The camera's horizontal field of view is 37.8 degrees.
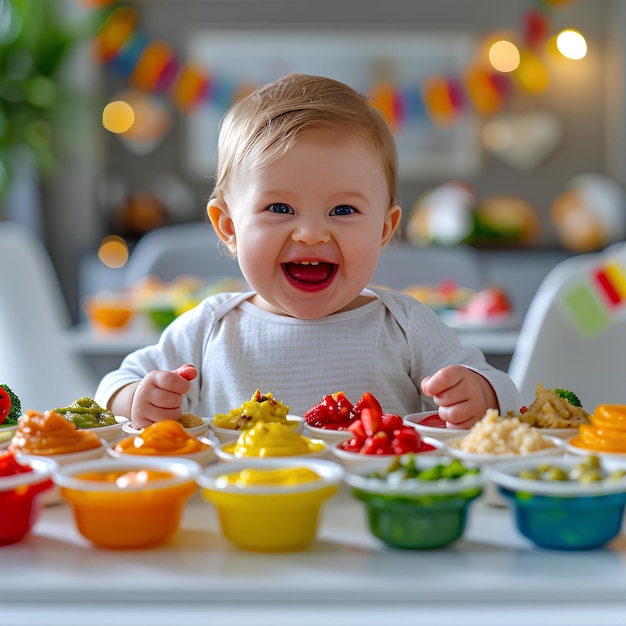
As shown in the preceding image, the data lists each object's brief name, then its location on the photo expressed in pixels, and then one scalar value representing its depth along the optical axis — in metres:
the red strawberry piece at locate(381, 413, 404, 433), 0.91
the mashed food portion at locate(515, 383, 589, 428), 0.98
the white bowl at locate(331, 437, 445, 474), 0.81
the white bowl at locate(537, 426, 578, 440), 0.96
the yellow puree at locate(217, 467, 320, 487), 0.78
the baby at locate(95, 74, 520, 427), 1.26
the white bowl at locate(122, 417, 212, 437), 1.00
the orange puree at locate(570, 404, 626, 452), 0.87
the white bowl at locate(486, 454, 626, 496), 0.74
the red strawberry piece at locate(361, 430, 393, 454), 0.87
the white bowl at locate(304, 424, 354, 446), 0.96
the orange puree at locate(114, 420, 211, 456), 0.89
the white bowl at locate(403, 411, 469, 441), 0.97
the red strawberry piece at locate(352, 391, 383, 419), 1.01
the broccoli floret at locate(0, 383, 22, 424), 1.05
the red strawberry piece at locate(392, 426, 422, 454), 0.88
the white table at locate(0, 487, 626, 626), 0.66
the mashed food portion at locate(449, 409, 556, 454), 0.88
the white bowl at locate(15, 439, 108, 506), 0.87
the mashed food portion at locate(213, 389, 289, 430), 1.00
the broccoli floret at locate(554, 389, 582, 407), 1.04
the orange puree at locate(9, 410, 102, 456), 0.89
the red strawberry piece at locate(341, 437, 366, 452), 0.90
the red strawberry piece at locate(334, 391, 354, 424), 1.03
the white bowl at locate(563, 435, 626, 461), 0.84
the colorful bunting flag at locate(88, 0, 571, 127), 5.16
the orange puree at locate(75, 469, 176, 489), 0.80
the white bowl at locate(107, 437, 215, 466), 0.86
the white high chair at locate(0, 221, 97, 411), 2.50
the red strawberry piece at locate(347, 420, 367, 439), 0.91
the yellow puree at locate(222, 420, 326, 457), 0.87
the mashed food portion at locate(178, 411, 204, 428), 1.03
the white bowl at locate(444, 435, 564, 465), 0.84
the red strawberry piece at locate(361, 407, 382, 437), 0.90
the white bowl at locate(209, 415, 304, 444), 0.97
